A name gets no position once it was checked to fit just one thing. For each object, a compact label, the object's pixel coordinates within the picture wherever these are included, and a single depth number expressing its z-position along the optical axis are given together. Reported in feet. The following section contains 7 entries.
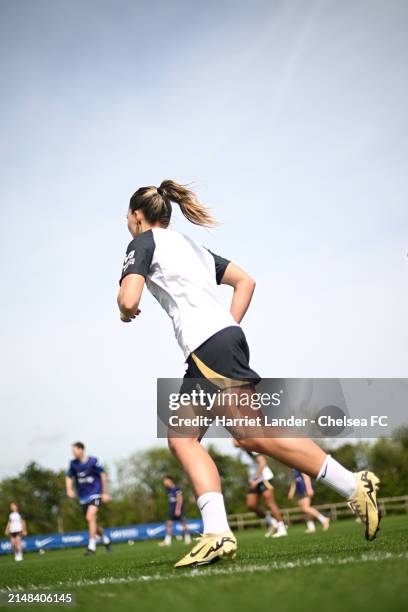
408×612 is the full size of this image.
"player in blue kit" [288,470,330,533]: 55.52
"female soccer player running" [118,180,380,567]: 12.71
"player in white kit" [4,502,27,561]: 72.49
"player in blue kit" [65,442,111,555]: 45.47
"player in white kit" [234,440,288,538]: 53.10
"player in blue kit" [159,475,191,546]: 71.97
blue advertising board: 128.57
